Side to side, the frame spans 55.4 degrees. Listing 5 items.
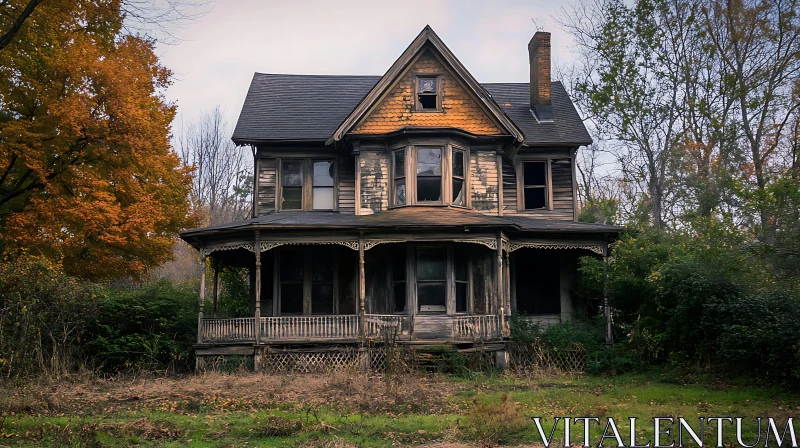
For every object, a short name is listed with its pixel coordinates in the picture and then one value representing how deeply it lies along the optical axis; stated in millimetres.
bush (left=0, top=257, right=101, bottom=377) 16703
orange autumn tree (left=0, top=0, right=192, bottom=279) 23266
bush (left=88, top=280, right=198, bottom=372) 20234
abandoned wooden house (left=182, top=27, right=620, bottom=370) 20531
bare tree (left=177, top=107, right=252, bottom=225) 50531
